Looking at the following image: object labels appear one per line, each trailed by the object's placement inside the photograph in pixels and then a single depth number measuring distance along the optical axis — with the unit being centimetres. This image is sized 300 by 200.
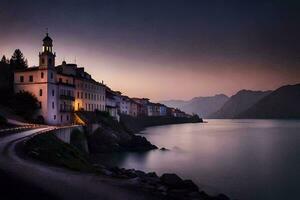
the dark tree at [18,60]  10461
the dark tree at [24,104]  7138
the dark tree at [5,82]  7519
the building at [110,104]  11781
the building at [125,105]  17428
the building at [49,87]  7394
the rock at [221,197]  3050
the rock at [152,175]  4130
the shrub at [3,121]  5739
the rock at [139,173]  4143
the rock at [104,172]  3639
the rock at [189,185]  3253
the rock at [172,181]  3247
